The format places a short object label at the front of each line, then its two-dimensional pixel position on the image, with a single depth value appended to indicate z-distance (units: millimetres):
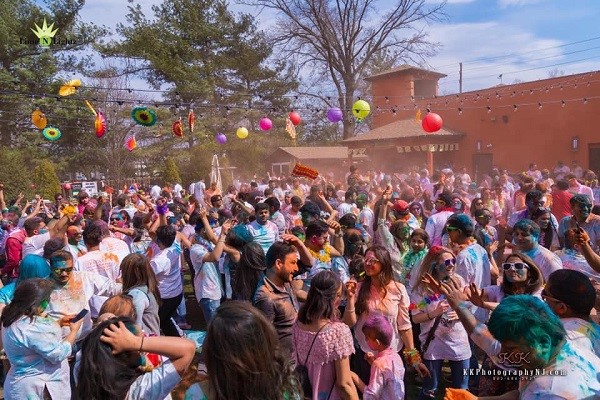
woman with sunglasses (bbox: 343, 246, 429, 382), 3971
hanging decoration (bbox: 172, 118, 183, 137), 16041
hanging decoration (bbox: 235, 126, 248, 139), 16625
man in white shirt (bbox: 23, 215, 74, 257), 5691
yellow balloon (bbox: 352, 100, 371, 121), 12844
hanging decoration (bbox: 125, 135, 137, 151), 18517
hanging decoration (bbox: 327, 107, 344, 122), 14836
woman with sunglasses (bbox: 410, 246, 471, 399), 3963
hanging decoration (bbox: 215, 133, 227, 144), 18458
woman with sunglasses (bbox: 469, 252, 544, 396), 3396
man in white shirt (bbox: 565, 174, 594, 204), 9500
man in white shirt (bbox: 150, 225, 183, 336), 5480
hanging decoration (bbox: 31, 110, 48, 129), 13528
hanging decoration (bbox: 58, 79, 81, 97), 12414
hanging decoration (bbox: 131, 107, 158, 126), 12680
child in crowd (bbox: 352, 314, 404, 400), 3395
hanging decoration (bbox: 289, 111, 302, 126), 16328
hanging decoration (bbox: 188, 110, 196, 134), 14742
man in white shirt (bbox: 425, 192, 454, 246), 6332
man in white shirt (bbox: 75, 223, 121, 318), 4887
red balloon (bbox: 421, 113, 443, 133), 12953
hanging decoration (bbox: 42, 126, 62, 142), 15364
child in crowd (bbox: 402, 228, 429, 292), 5039
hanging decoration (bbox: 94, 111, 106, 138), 13312
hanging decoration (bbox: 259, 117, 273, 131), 16453
